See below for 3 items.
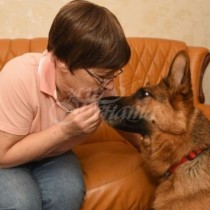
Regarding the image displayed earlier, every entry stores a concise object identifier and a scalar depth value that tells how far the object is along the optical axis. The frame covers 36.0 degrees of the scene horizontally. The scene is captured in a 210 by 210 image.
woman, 1.07
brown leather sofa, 1.36
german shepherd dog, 1.21
